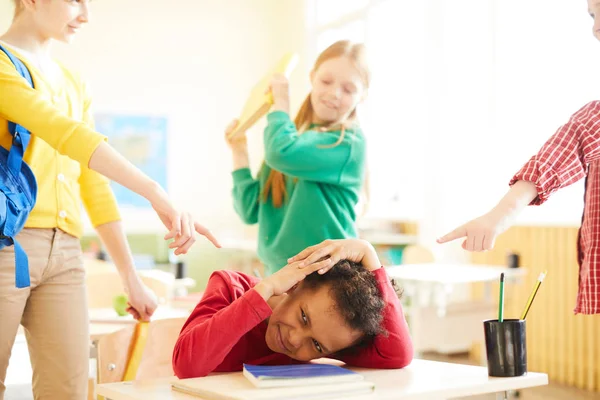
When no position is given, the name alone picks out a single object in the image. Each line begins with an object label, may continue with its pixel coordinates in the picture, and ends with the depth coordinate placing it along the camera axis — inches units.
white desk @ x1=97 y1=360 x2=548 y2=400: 50.1
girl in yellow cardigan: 56.9
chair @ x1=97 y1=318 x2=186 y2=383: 67.1
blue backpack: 56.5
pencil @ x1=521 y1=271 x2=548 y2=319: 56.9
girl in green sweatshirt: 83.4
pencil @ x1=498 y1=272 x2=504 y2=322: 55.9
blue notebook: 48.5
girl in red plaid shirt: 53.3
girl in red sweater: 56.4
